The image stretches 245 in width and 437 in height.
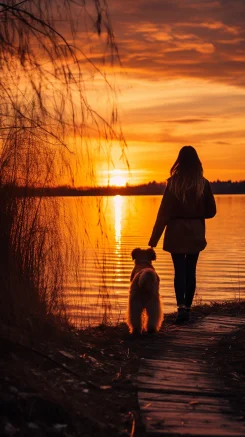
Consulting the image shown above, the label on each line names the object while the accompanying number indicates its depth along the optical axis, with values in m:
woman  7.54
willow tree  4.73
